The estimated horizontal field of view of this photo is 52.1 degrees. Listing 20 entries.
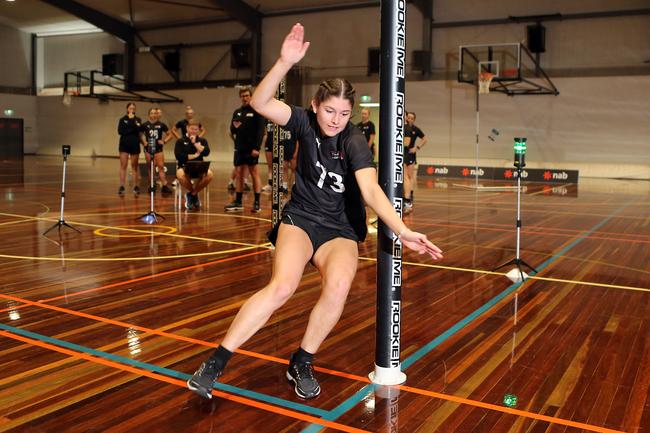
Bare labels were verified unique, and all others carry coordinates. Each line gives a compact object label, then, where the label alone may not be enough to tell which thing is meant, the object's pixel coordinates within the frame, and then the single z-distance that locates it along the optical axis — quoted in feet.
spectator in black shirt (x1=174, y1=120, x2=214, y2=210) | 37.60
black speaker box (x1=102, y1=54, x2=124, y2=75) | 101.40
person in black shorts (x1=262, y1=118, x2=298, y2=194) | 24.89
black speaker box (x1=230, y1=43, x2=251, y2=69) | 90.99
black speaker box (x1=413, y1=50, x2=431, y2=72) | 79.64
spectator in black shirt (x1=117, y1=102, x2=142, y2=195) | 45.37
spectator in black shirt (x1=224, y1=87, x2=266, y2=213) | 36.70
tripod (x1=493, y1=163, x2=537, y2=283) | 21.22
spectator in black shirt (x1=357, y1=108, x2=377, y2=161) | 42.19
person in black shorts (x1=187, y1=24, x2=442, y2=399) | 10.75
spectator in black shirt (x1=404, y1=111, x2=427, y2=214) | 39.68
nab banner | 69.92
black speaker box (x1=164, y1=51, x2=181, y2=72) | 97.30
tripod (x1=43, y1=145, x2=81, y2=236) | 27.48
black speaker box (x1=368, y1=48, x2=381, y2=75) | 83.05
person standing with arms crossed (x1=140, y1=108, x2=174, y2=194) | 41.12
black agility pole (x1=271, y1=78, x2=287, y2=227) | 24.07
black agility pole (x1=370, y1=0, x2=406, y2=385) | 11.23
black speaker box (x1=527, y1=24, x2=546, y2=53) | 73.05
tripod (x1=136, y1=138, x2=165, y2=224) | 32.07
